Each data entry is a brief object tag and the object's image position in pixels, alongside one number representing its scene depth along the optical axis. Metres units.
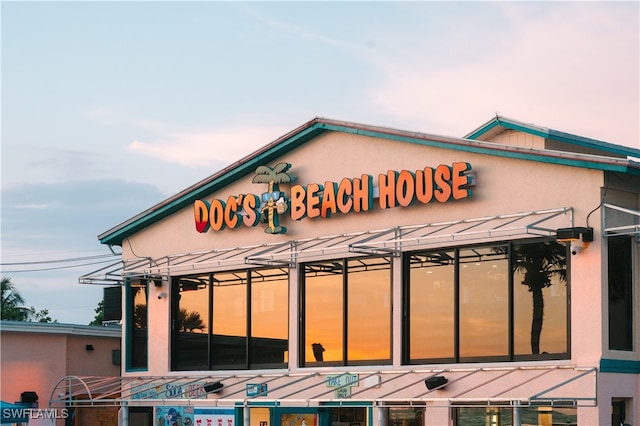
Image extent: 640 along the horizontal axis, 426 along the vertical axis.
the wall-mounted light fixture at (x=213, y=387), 28.27
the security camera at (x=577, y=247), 21.84
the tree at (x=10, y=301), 76.31
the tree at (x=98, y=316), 80.69
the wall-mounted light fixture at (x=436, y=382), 23.50
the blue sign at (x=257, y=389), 27.23
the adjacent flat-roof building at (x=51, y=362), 32.28
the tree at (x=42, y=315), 87.18
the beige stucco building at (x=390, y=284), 21.94
